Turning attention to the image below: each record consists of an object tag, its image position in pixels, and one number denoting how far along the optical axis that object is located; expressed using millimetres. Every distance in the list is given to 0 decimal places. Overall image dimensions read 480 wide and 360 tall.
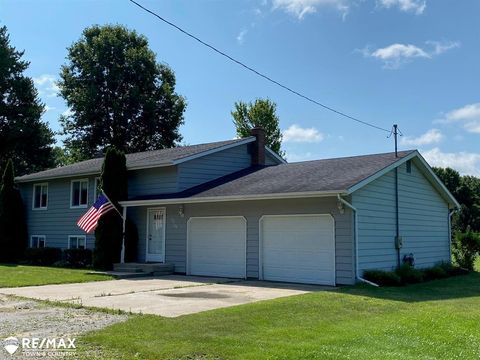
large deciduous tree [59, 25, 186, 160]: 40719
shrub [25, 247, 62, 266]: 22469
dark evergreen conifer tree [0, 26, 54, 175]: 36875
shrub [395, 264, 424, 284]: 14764
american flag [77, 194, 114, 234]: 18938
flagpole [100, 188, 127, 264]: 19367
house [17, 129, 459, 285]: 14227
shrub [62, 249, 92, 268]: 20734
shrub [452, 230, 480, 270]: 20094
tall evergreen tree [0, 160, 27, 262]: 24500
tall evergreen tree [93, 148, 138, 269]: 19344
